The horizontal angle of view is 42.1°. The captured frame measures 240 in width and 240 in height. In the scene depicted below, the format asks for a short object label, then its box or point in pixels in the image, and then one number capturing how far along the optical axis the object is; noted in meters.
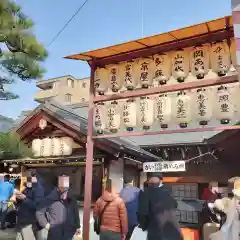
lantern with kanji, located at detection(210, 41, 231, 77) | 7.25
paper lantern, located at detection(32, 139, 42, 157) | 12.01
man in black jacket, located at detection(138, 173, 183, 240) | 5.41
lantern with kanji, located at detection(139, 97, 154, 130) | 8.20
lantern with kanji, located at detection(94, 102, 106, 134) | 8.95
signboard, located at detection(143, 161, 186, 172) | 9.61
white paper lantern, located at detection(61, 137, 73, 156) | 11.52
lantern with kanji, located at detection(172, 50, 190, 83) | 7.77
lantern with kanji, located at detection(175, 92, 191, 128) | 7.65
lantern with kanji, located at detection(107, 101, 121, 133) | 8.69
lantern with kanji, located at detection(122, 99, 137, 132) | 8.40
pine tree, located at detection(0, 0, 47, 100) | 7.35
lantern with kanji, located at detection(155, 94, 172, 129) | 7.93
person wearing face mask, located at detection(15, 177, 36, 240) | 6.80
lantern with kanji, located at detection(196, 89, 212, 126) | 7.44
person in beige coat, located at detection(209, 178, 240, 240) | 4.38
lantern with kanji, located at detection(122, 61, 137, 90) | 8.45
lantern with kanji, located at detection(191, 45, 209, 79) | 7.51
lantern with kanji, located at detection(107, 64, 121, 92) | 8.68
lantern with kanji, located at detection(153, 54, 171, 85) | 7.99
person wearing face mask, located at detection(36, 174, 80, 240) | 5.96
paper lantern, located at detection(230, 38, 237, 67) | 7.19
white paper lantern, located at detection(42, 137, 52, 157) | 11.84
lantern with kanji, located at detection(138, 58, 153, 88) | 8.23
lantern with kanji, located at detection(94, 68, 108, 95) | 8.91
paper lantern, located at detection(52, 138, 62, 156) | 11.62
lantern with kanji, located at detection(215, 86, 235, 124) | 7.20
